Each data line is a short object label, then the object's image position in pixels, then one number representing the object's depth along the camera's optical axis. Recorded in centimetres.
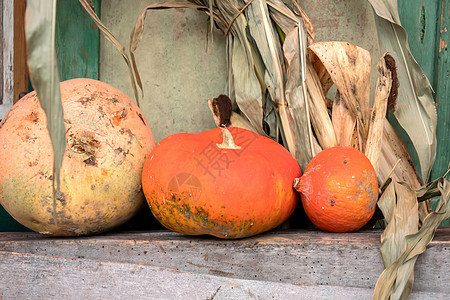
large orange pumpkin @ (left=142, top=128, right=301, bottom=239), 97
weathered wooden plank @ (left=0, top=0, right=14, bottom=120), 166
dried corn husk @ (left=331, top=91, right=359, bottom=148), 129
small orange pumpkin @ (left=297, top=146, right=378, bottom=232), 99
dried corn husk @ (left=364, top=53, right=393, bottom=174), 119
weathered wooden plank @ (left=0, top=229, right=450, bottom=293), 89
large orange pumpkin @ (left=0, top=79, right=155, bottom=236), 108
